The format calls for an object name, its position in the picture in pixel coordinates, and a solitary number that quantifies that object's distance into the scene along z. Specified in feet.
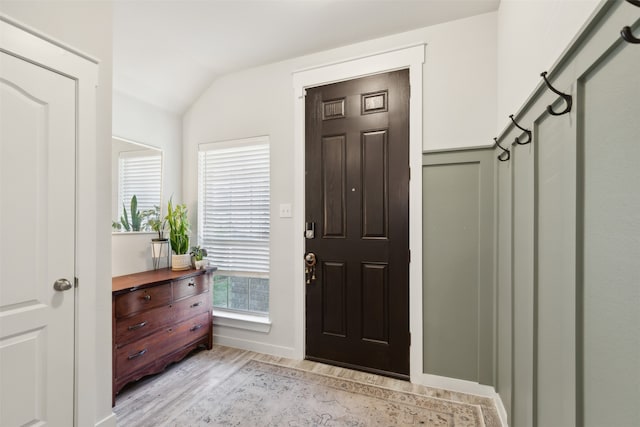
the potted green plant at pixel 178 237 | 9.58
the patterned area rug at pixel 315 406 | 6.33
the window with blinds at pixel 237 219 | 9.89
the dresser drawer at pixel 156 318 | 7.05
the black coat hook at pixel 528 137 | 4.47
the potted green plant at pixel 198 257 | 9.69
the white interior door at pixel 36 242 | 4.67
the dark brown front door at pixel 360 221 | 7.93
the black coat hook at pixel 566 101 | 3.00
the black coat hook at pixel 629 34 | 1.87
